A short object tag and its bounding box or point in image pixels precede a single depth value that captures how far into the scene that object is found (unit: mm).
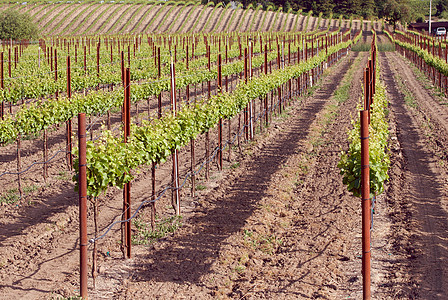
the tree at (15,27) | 72000
